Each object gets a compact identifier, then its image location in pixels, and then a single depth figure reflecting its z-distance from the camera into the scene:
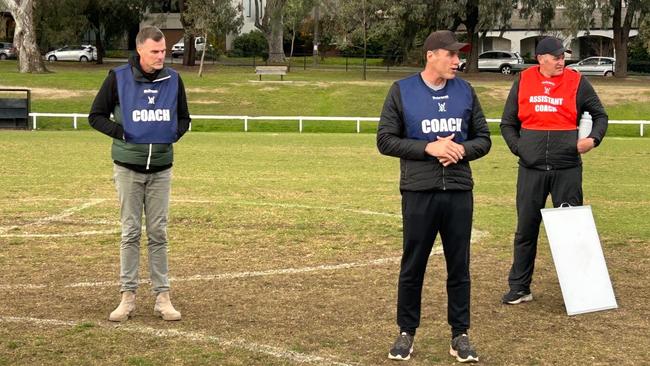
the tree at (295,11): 70.38
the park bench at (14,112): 36.75
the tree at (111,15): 75.94
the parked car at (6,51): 85.62
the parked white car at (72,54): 82.12
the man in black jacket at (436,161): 7.61
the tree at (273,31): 73.32
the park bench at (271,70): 54.91
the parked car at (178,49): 88.56
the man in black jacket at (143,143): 8.89
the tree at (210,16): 58.94
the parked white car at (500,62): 74.38
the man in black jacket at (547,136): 9.66
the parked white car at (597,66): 71.78
